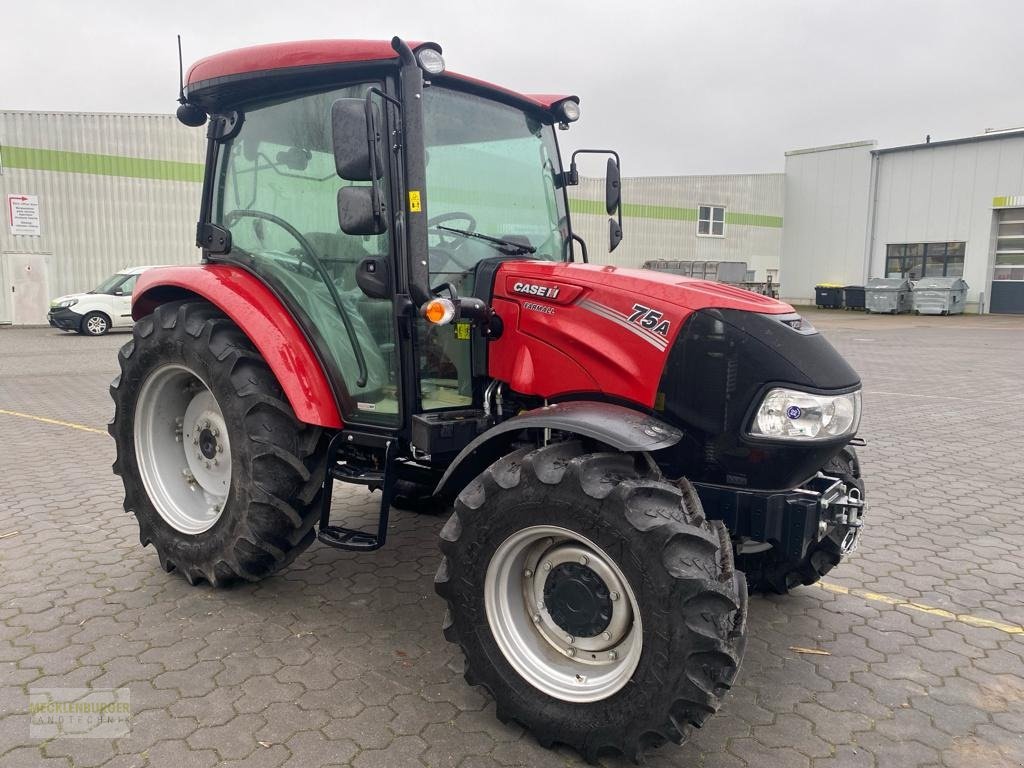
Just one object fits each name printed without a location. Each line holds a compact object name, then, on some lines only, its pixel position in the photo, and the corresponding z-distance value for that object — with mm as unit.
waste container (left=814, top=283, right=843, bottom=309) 31109
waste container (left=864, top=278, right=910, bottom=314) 28703
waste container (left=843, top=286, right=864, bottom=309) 30312
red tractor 2572
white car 18781
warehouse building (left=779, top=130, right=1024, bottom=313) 27750
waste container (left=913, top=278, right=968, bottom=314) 27641
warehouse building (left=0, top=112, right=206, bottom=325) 20688
